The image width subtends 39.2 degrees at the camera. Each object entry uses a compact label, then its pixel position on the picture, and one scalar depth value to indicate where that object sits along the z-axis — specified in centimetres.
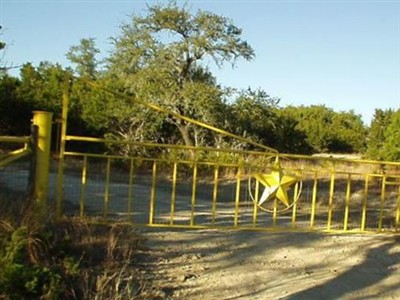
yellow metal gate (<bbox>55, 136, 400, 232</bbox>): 866
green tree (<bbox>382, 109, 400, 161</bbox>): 2195
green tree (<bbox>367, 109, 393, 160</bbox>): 2415
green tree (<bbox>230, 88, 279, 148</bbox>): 2441
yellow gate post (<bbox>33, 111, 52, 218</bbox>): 688
